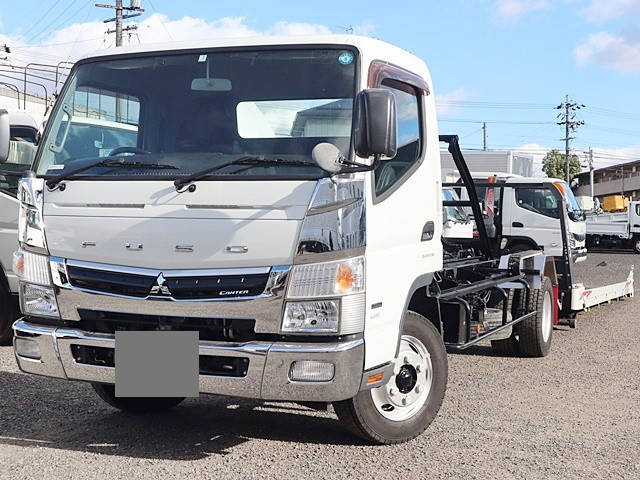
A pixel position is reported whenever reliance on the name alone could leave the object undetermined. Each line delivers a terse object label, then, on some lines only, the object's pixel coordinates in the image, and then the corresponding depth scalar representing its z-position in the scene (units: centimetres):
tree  7562
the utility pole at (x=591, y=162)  6650
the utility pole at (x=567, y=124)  7231
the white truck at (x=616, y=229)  3160
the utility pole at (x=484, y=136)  8275
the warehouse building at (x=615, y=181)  7856
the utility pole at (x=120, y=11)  3578
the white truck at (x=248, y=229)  401
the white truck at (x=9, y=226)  761
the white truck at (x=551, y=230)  951
